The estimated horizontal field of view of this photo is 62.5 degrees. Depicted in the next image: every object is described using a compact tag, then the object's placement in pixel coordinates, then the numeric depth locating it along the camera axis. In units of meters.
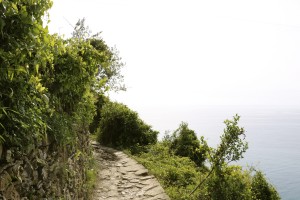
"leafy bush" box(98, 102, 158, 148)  16.39
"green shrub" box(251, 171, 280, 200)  9.38
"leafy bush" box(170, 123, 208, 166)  16.69
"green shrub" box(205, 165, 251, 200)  8.40
